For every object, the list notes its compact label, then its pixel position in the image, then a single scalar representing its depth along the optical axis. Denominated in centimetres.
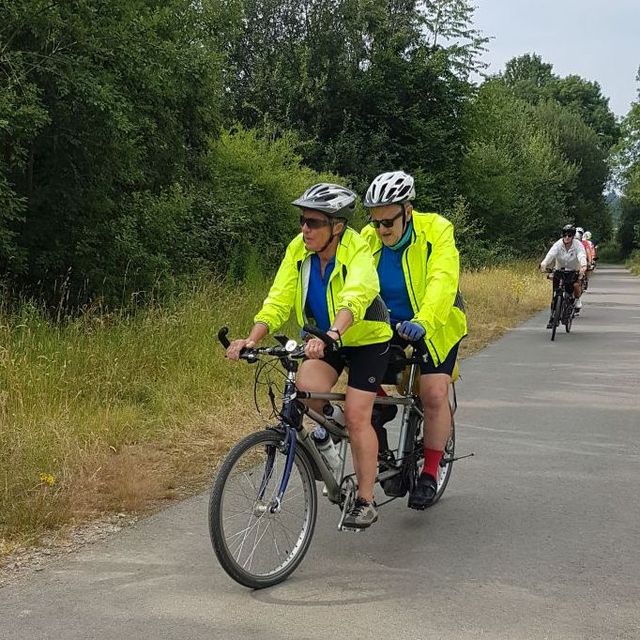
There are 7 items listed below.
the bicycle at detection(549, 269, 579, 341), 1443
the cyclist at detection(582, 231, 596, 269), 1967
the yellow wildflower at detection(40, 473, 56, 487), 502
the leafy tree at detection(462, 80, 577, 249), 3462
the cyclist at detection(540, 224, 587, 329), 1490
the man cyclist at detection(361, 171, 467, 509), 466
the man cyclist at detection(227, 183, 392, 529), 415
